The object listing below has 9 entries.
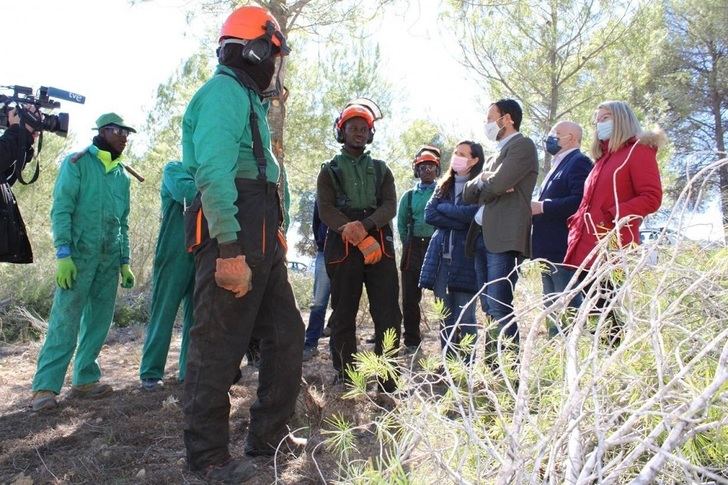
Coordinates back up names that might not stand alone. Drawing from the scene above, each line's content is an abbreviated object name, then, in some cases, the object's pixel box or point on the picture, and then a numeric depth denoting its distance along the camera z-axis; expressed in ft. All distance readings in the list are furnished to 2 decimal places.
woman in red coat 11.44
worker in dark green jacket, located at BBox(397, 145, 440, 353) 19.12
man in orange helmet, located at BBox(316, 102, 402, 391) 12.96
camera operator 11.93
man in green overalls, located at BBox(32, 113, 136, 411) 13.08
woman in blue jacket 14.20
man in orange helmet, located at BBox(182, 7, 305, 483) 8.49
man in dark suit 13.91
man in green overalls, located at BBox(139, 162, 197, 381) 14.05
